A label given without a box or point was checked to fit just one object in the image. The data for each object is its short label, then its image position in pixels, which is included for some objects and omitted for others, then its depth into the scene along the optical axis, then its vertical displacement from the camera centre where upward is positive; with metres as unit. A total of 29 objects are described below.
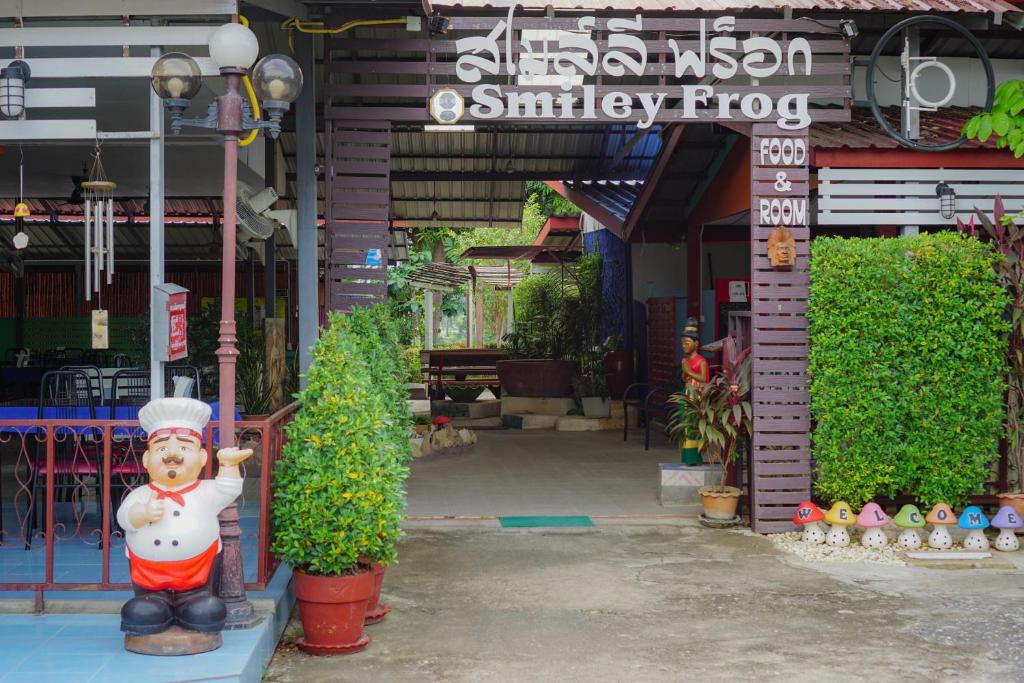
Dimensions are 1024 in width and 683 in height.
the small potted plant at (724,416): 8.30 -0.61
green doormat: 8.38 -1.46
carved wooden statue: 8.94 -0.31
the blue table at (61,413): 6.86 -0.49
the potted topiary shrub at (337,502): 5.07 -0.79
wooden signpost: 8.15 -0.01
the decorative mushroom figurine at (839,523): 7.61 -1.32
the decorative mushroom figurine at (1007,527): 7.59 -1.34
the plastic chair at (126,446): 6.45 -0.70
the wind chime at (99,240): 6.12 +0.58
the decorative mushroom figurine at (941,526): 7.51 -1.33
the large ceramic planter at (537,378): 15.27 -0.57
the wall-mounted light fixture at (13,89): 6.05 +1.43
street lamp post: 4.95 +1.07
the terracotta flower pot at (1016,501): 7.87 -1.20
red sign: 5.52 +0.06
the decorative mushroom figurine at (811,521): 7.74 -1.33
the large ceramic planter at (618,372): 14.98 -0.47
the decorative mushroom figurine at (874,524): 7.52 -1.31
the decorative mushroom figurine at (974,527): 7.46 -1.32
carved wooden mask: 8.05 +0.69
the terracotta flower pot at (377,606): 5.42 -1.47
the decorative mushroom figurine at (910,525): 7.56 -1.33
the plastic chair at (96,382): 7.29 -0.36
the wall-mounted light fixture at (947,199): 8.52 +1.13
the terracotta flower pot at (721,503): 8.29 -1.28
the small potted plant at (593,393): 14.70 -0.77
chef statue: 4.59 -0.86
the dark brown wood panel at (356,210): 8.01 +0.98
